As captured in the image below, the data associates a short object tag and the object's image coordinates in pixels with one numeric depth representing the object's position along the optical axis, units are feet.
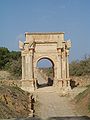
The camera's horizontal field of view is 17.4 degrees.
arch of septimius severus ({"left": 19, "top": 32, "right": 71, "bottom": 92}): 98.73
